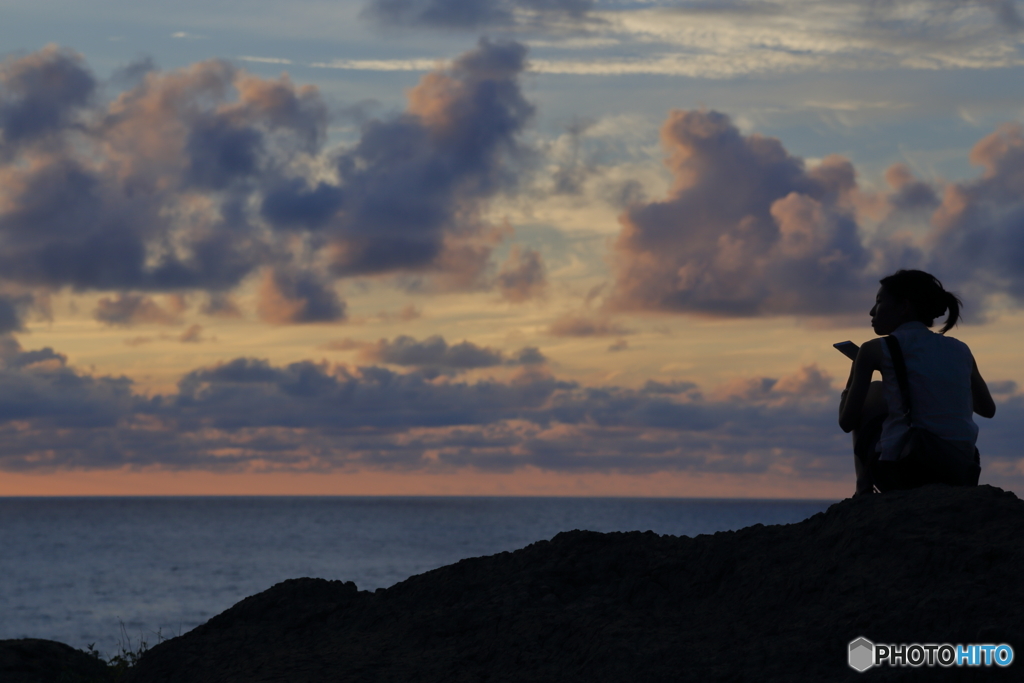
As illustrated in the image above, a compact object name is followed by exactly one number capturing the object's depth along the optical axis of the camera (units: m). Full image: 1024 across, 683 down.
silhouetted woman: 12.23
